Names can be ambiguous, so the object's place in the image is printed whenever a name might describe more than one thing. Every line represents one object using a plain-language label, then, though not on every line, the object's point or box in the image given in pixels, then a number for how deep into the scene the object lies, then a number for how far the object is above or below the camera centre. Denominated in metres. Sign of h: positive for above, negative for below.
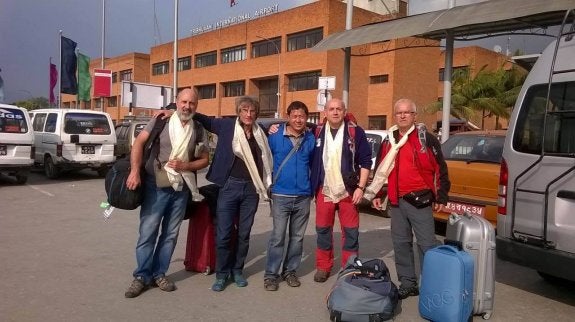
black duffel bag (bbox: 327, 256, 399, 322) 3.92 -1.27
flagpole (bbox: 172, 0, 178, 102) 21.06 +3.86
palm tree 27.16 +2.79
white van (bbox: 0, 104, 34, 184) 11.62 -0.37
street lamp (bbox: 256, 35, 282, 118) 43.25 +5.86
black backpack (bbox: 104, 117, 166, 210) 4.46 -0.50
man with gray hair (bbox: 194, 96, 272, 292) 4.71 -0.38
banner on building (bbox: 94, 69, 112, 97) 25.42 +2.34
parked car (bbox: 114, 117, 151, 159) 15.96 -0.14
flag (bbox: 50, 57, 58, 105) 32.56 +3.19
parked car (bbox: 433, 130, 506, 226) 6.55 -0.42
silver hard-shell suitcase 4.17 -0.97
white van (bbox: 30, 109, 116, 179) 13.42 -0.37
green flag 25.76 +2.63
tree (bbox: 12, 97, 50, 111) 87.13 +4.52
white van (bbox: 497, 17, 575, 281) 4.12 -0.25
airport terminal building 39.44 +6.14
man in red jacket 4.61 -0.42
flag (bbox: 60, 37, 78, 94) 24.69 +2.90
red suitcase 5.23 -1.16
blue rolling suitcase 3.94 -1.16
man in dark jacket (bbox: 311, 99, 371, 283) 4.89 -0.36
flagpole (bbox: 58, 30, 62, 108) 24.74 +2.11
